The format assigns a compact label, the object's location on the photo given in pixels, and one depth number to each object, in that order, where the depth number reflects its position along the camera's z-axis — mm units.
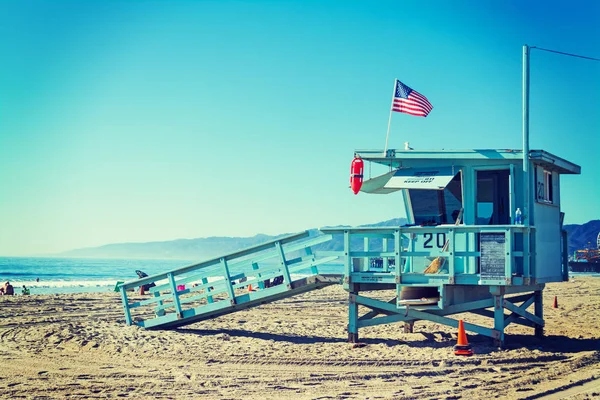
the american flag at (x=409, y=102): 13805
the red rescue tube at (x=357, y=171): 13852
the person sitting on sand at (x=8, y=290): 31109
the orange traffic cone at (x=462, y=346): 11469
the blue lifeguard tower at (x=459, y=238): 11969
